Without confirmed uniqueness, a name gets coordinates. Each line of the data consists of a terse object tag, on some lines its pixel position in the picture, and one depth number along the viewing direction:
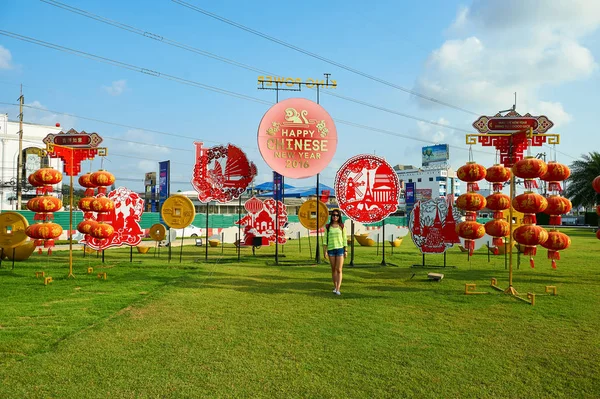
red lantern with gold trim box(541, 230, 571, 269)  9.65
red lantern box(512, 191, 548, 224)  9.18
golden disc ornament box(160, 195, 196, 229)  14.11
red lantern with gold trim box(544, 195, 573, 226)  10.07
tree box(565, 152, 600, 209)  40.75
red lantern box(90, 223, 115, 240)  11.59
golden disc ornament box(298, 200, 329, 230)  15.40
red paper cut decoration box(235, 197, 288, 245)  15.77
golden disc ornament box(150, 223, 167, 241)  15.50
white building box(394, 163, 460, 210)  94.42
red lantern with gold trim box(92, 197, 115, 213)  11.61
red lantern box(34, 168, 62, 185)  11.23
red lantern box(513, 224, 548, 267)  9.03
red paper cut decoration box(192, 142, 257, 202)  14.52
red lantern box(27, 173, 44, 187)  11.30
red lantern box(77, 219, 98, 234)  11.79
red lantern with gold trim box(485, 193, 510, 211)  10.07
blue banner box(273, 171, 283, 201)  20.36
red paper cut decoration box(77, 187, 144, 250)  14.66
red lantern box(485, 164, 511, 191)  10.18
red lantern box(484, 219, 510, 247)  9.82
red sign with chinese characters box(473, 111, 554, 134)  9.77
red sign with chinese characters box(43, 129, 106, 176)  11.44
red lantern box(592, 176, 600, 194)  10.83
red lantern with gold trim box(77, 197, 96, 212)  12.16
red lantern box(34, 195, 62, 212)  11.04
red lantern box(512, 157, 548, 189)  9.02
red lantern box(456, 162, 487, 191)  10.41
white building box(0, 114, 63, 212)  41.28
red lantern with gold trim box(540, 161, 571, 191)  9.91
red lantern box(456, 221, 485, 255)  10.19
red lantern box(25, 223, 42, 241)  11.17
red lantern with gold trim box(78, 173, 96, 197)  12.83
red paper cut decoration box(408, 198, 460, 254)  13.17
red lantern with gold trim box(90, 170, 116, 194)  12.12
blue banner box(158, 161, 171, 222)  27.64
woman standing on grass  8.58
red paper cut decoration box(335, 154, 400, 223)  12.70
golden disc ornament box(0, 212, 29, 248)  11.99
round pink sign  12.38
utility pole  32.03
